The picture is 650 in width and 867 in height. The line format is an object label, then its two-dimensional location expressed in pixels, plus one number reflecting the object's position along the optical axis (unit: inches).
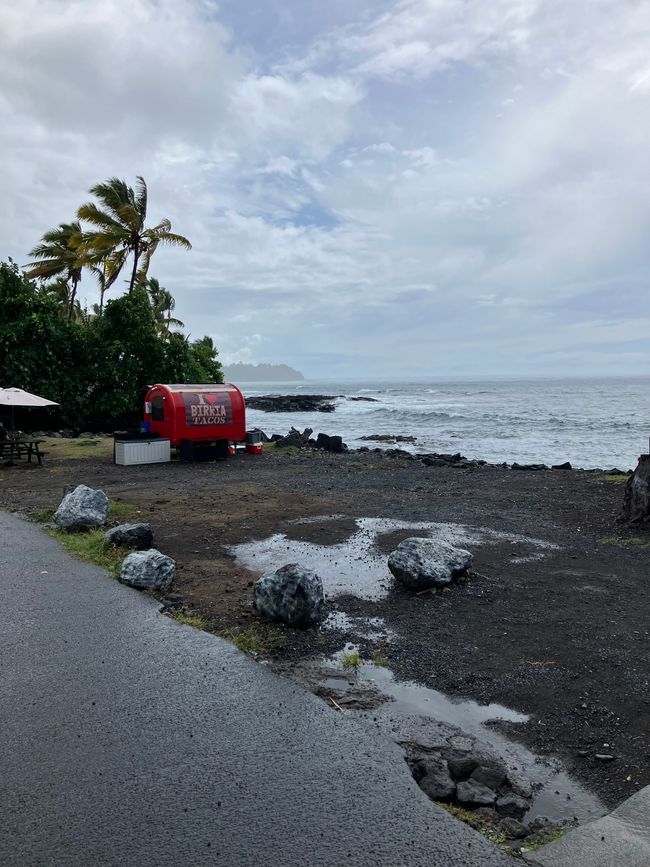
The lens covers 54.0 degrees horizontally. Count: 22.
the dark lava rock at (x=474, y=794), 139.9
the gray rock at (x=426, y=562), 278.1
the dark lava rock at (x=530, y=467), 854.5
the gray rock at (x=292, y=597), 233.1
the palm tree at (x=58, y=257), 1377.5
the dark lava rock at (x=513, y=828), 130.0
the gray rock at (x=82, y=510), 377.4
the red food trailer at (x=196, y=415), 765.3
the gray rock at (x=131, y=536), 334.6
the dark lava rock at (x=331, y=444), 995.3
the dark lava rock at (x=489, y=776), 145.9
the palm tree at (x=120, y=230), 1125.1
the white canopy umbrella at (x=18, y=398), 706.8
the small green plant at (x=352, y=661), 205.2
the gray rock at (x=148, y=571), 276.1
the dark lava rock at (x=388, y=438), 1321.4
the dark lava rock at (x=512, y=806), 138.2
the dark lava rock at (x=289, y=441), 972.7
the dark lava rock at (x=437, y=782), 142.3
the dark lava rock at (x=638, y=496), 421.1
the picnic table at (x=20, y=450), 725.3
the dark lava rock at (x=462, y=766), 148.9
